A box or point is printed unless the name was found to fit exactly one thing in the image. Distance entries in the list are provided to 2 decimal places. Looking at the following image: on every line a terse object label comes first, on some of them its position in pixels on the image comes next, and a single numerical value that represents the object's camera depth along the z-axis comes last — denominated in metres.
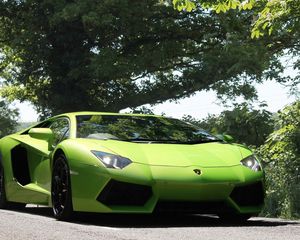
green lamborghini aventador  6.22
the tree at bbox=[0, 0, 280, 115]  25.23
